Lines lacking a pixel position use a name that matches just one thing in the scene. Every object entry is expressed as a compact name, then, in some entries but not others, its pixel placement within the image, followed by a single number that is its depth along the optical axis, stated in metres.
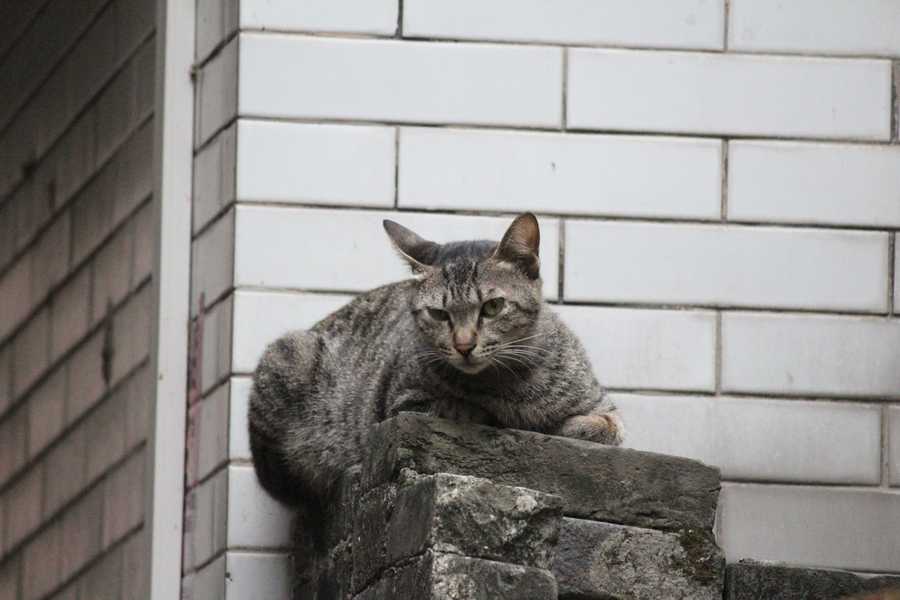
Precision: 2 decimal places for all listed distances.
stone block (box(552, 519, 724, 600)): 8.70
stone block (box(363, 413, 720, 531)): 8.87
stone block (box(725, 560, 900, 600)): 8.94
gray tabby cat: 9.87
